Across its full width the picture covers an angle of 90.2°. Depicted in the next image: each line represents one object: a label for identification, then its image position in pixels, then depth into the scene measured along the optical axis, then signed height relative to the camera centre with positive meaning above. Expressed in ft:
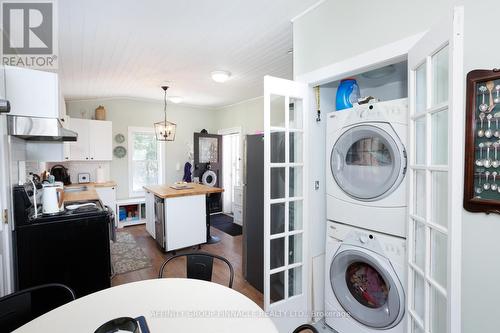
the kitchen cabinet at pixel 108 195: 14.84 -2.00
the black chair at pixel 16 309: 3.67 -2.24
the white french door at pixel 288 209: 6.40 -1.33
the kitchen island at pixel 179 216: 11.54 -2.69
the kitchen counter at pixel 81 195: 10.57 -1.55
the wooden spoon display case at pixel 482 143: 3.56 +0.22
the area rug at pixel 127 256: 10.64 -4.47
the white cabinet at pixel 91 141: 14.74 +1.28
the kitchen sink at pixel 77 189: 13.47 -1.49
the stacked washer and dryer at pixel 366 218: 5.17 -1.39
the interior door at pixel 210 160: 18.70 +0.05
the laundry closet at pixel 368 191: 3.97 -0.70
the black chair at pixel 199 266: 5.37 -2.28
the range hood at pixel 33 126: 5.78 +0.88
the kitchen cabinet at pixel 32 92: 5.94 +1.74
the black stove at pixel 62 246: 6.12 -2.23
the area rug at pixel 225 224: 15.66 -4.40
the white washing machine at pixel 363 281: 5.20 -2.91
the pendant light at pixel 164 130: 13.35 +1.66
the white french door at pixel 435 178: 3.25 -0.31
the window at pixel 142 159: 17.16 +0.15
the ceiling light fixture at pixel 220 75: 10.66 +3.68
